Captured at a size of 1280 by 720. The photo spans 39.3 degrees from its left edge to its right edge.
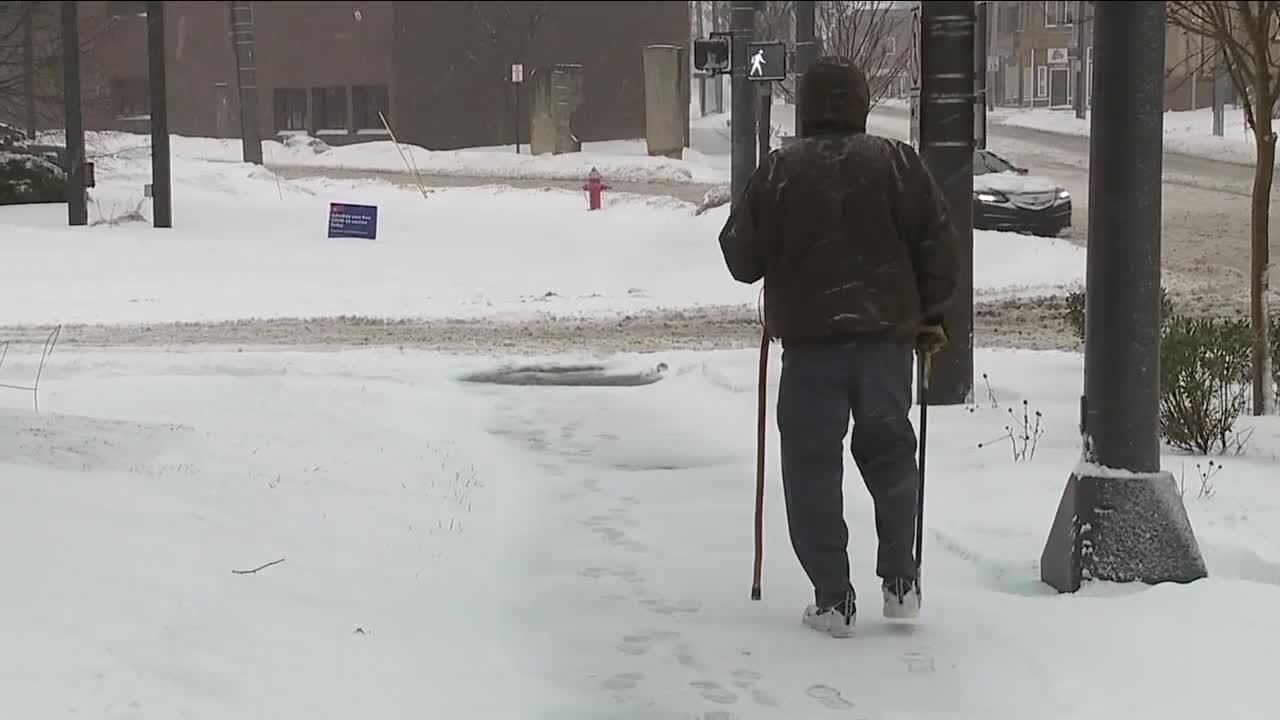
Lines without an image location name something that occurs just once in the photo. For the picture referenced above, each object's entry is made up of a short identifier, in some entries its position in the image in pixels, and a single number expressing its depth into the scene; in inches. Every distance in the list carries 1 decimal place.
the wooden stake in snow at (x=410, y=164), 1827.6
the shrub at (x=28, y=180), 1004.6
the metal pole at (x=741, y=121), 713.0
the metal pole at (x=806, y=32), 856.2
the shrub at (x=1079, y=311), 482.9
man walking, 230.7
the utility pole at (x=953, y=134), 398.0
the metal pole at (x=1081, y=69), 2106.3
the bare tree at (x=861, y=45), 1090.7
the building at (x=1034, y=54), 2679.6
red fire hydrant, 1270.9
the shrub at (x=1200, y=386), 345.7
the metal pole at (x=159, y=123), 971.3
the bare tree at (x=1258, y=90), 376.5
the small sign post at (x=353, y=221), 1022.0
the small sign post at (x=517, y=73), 1838.1
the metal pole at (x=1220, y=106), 1628.9
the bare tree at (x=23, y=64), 891.4
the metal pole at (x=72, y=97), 927.0
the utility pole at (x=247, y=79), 1658.5
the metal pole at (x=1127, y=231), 246.7
